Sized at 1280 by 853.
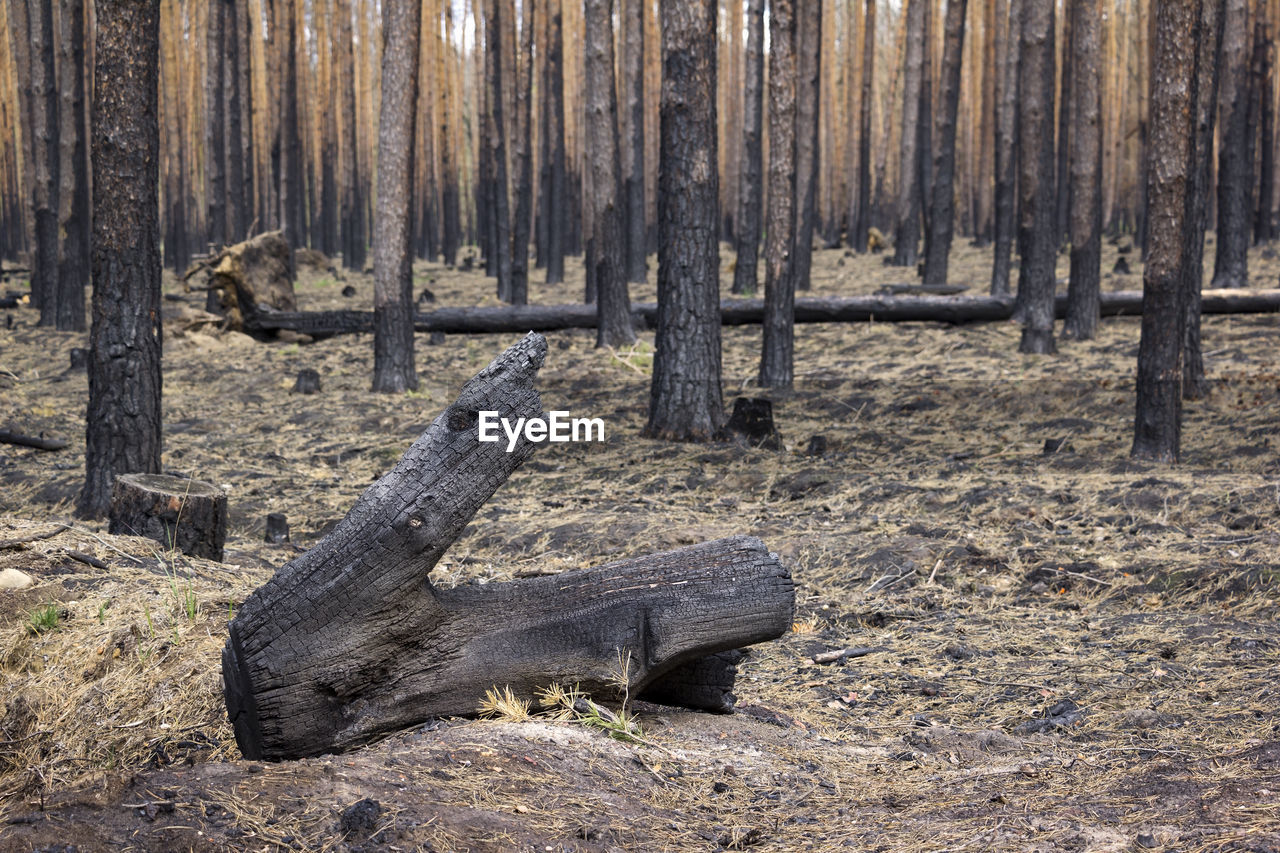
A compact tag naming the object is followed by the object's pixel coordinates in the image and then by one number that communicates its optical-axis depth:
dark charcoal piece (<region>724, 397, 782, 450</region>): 7.95
